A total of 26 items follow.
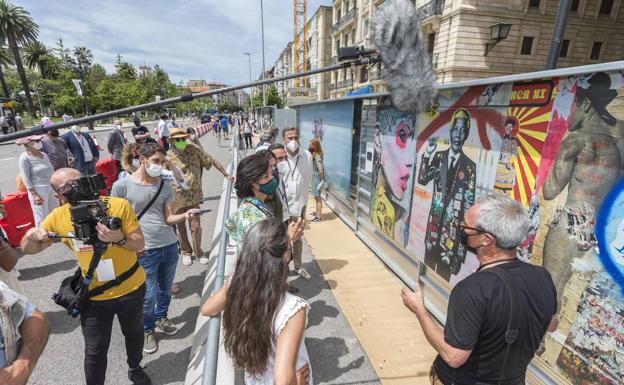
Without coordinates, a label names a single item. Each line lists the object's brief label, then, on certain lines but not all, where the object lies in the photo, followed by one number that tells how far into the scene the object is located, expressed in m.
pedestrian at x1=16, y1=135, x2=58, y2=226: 4.95
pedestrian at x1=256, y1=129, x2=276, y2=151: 5.58
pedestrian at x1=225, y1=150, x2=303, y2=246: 2.44
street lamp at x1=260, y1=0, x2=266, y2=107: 22.50
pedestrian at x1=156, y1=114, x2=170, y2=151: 11.80
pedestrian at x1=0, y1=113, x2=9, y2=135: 23.33
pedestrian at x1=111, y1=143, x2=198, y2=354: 3.11
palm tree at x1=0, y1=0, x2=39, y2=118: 42.87
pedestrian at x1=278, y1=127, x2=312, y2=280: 4.57
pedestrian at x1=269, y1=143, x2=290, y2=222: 4.14
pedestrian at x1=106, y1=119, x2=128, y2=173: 8.04
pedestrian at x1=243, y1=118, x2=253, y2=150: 18.33
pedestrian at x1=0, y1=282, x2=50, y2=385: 1.28
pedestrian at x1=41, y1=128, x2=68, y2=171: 6.15
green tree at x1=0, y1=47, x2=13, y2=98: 47.54
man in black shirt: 1.51
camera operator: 2.13
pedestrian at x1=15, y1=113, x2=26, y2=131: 25.83
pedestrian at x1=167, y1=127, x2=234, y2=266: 4.60
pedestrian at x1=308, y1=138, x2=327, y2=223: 6.66
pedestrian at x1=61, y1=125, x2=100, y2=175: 7.00
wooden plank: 3.02
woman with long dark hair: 1.50
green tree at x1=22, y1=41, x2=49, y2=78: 59.38
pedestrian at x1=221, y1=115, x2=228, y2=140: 23.46
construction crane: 57.75
